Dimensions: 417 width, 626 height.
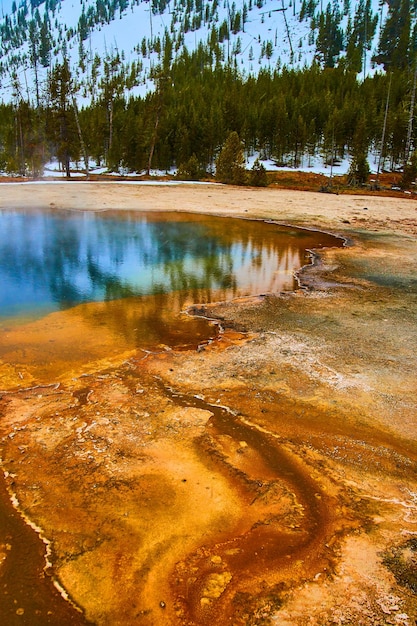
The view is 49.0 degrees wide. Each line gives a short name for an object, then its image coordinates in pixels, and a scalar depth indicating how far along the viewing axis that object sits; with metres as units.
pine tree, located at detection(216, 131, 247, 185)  36.59
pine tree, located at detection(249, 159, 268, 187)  34.88
